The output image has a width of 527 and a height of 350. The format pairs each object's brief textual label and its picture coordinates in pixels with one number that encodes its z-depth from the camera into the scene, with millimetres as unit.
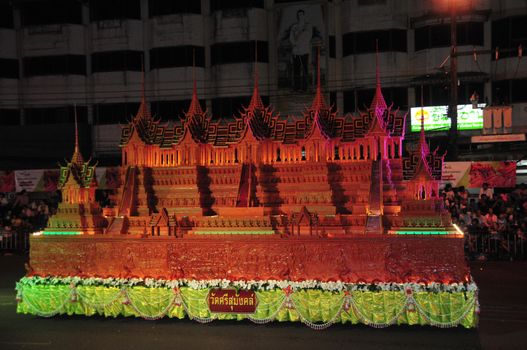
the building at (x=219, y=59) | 27344
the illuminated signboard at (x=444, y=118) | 27078
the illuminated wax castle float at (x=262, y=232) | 10492
